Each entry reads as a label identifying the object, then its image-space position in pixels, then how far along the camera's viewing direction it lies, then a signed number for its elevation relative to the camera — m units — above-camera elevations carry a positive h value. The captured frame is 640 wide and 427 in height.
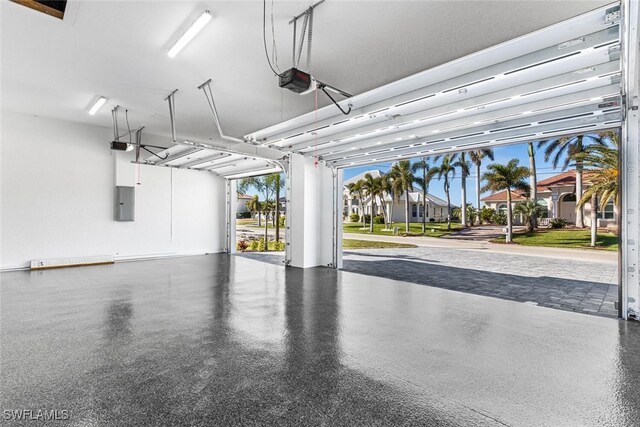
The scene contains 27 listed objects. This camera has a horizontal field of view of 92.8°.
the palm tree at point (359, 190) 22.97 +2.33
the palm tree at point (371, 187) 22.23 +2.49
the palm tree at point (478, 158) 17.70 +3.74
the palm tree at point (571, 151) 12.52 +3.19
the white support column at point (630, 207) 3.87 +0.15
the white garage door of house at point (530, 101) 2.92 +1.62
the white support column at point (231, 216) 11.03 +0.19
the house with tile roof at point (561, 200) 11.76 +0.91
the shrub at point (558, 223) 13.59 -0.17
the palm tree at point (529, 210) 14.75 +0.46
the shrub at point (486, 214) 17.00 +0.32
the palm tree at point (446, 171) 20.00 +3.29
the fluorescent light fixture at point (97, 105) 5.95 +2.41
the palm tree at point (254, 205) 19.75 +1.11
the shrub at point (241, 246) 13.83 -1.13
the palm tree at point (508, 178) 15.66 +2.21
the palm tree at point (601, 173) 9.22 +1.51
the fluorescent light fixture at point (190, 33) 3.32 +2.22
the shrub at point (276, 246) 15.52 -1.29
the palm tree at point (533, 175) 15.38 +2.25
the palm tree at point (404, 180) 21.20 +2.79
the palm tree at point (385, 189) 21.88 +2.27
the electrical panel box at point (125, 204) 8.48 +0.51
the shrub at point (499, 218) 15.82 +0.08
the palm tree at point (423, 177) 20.80 +2.95
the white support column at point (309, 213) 8.05 +0.20
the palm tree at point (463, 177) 18.00 +2.67
